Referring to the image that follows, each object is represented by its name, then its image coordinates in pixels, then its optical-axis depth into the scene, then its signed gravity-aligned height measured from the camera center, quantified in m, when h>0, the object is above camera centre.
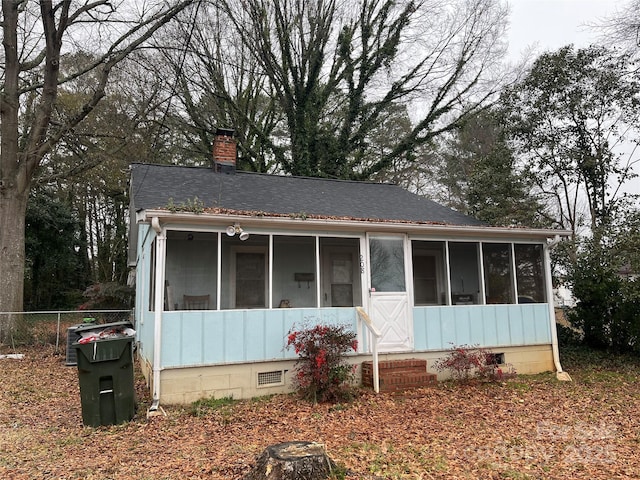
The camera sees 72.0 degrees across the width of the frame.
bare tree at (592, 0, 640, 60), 9.86 +5.83
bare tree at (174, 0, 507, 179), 18.88 +9.91
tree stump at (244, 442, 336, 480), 3.49 -1.39
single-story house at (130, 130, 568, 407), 6.66 +0.18
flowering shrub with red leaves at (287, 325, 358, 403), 6.64 -1.09
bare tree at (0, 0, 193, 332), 11.79 +5.29
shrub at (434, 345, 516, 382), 7.63 -1.38
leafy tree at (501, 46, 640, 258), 11.41 +4.38
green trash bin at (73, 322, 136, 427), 5.50 -1.06
